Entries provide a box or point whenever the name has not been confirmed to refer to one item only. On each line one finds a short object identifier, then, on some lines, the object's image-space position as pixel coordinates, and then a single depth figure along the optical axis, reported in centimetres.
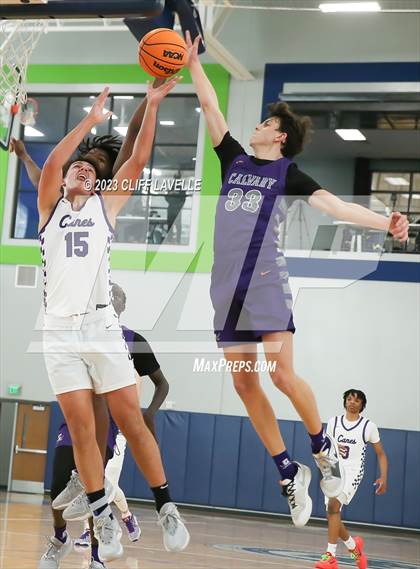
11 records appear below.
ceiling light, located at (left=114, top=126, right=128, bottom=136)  1640
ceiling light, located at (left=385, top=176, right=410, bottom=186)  1813
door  1677
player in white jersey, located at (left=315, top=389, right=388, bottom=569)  1041
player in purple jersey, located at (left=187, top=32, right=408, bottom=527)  563
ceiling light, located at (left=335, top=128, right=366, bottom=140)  1740
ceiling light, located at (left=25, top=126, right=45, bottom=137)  1764
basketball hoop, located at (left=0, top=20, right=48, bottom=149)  795
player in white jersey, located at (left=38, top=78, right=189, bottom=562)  578
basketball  597
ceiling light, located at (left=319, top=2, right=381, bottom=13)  1321
